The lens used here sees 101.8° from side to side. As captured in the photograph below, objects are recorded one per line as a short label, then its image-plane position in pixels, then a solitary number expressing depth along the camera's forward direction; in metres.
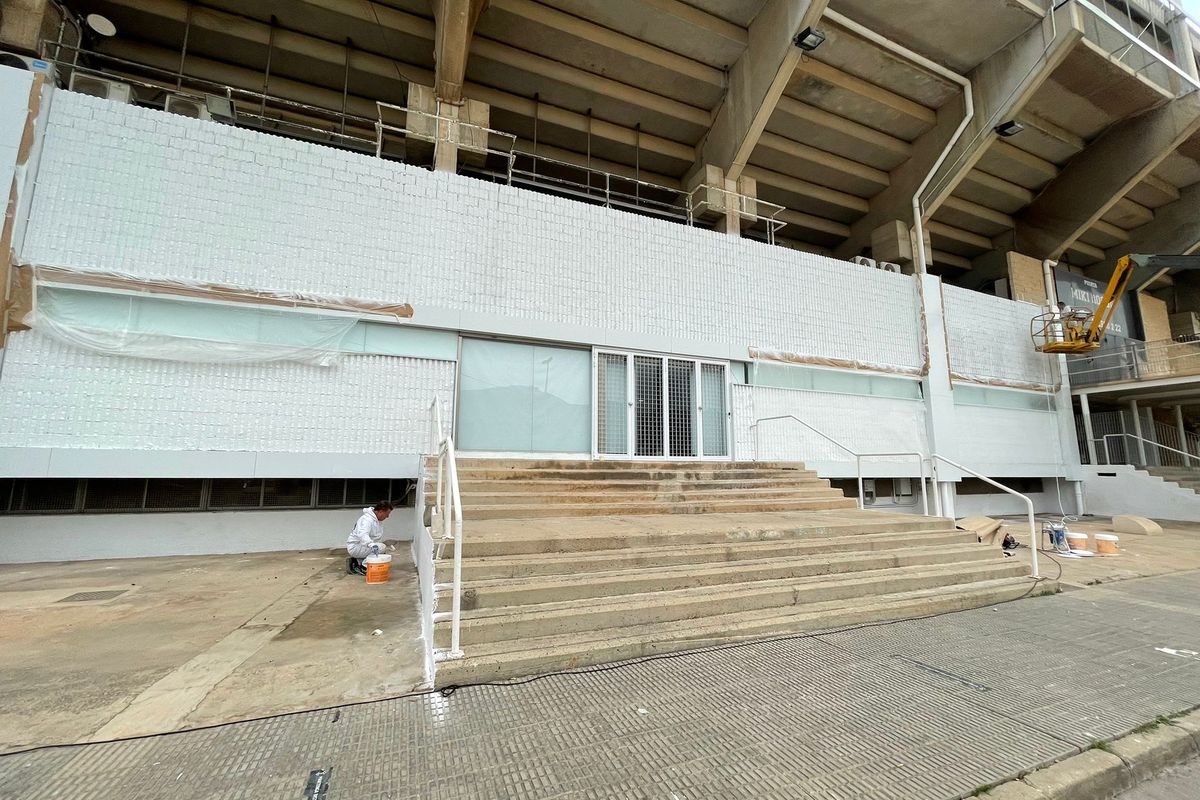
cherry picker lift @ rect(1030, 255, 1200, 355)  14.36
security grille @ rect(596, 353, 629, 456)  9.14
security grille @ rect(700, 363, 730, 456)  9.97
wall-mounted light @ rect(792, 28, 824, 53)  9.71
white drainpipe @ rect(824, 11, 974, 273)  10.57
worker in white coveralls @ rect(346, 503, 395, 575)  5.93
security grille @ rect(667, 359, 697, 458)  9.62
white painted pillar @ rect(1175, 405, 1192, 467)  17.19
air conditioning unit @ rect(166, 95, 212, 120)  8.07
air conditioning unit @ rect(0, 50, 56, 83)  6.80
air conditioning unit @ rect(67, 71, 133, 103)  7.41
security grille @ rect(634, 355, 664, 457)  9.34
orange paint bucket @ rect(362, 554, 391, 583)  5.50
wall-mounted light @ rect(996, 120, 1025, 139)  12.11
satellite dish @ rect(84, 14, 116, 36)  7.76
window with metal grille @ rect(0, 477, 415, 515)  6.74
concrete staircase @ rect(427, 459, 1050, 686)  3.52
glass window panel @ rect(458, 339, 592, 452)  8.39
